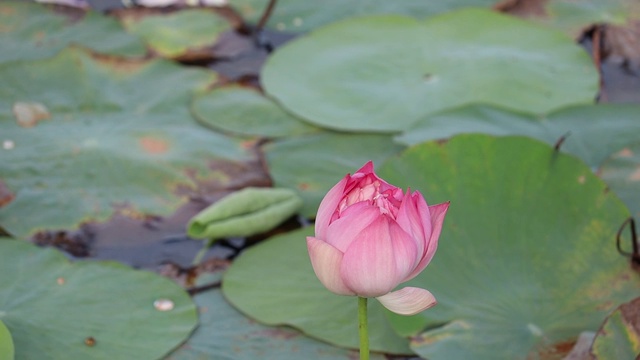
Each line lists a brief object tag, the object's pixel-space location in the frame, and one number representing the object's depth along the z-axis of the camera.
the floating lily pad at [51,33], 4.92
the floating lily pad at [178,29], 4.94
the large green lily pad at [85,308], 4.44
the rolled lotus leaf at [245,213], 4.58
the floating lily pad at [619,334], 4.34
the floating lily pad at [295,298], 4.47
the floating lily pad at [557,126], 4.64
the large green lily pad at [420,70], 4.77
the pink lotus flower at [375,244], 4.07
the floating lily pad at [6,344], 4.35
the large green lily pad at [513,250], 4.43
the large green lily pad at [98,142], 4.63
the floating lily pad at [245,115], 4.76
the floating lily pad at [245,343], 4.45
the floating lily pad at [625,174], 4.55
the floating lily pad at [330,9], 5.01
